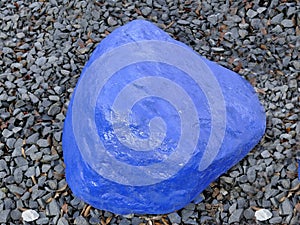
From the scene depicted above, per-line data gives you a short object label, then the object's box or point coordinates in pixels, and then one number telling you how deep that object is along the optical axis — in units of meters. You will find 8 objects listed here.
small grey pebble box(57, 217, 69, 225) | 2.10
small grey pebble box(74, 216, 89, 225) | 2.09
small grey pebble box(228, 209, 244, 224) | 2.05
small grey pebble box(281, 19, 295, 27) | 2.66
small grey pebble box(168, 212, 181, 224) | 2.07
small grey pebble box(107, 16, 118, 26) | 2.79
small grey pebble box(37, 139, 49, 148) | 2.33
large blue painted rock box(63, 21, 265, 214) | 1.96
